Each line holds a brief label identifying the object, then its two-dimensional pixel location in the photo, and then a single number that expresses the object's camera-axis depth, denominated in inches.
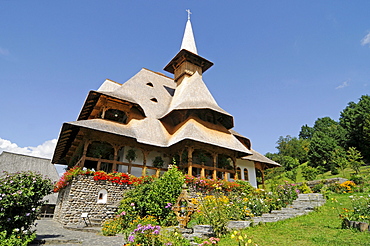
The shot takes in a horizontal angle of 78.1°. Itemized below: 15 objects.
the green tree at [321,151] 1317.7
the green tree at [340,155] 846.8
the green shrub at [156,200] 390.6
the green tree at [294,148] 1980.8
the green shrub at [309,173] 874.3
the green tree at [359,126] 1261.1
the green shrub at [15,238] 228.5
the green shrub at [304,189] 542.9
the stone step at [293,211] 298.5
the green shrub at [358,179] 591.5
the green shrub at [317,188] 588.7
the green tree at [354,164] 784.7
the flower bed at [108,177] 459.8
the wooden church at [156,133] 557.9
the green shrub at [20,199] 241.0
